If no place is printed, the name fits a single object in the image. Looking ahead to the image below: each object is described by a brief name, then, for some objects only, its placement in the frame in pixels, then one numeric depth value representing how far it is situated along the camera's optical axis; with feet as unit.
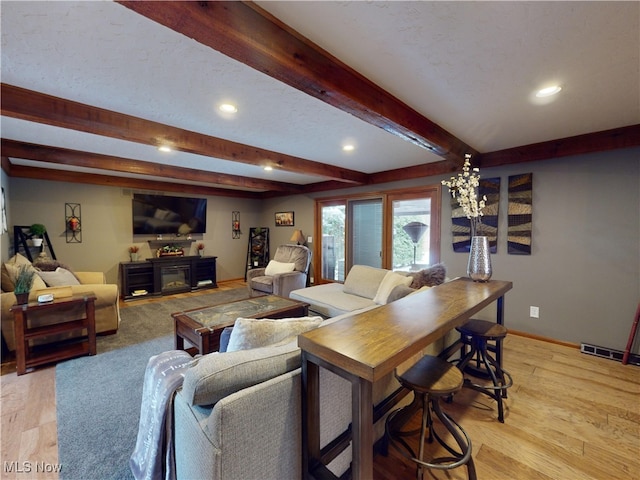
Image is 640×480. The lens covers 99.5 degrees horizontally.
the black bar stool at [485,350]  6.23
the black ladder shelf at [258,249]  23.02
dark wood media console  16.80
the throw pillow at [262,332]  4.43
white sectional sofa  8.85
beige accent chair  8.68
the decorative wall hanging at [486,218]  11.57
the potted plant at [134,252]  17.53
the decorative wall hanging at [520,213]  10.78
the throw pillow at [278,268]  15.71
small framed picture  21.44
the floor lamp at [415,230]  13.75
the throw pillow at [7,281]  9.33
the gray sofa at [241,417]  3.06
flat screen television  17.49
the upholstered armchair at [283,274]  14.47
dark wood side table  8.00
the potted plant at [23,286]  8.20
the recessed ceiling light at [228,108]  7.09
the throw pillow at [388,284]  8.97
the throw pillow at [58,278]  10.30
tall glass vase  7.52
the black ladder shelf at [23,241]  13.46
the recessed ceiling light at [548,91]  6.13
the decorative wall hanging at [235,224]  22.71
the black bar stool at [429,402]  4.24
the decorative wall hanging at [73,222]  15.57
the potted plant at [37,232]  13.56
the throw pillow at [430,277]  8.78
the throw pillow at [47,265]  11.59
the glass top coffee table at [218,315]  7.29
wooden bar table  3.02
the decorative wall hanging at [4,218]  10.98
